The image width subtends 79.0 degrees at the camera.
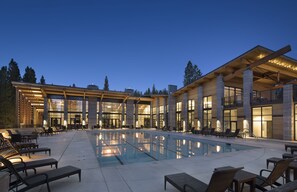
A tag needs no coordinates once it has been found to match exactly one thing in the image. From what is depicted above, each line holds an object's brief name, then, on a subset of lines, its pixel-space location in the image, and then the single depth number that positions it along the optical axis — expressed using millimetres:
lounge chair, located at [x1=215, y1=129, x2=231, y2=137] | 17322
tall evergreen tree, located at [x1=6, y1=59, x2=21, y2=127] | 28906
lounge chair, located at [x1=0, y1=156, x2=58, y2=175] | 4740
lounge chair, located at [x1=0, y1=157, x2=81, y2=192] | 3721
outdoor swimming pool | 8742
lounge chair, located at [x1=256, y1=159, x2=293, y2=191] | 3745
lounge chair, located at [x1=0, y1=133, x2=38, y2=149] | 8878
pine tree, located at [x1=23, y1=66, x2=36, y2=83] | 36812
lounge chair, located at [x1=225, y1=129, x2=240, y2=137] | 16625
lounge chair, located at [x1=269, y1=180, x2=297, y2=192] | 2135
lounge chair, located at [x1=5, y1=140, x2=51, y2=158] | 7441
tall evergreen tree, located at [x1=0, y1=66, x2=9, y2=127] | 27922
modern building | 16547
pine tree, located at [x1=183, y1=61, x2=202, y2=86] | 53125
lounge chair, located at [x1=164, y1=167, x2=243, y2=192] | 3027
